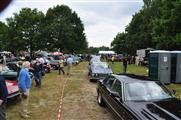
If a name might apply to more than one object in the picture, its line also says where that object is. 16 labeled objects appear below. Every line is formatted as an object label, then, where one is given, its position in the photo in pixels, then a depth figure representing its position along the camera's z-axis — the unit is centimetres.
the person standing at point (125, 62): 1655
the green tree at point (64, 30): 3426
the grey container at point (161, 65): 1096
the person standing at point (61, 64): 1492
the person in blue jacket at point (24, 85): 521
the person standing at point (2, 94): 329
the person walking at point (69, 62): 1462
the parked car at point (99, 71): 1203
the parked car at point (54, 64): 1970
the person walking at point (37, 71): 957
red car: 630
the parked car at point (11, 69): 924
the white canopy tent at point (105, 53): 4766
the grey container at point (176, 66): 1114
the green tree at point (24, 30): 3210
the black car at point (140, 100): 367
